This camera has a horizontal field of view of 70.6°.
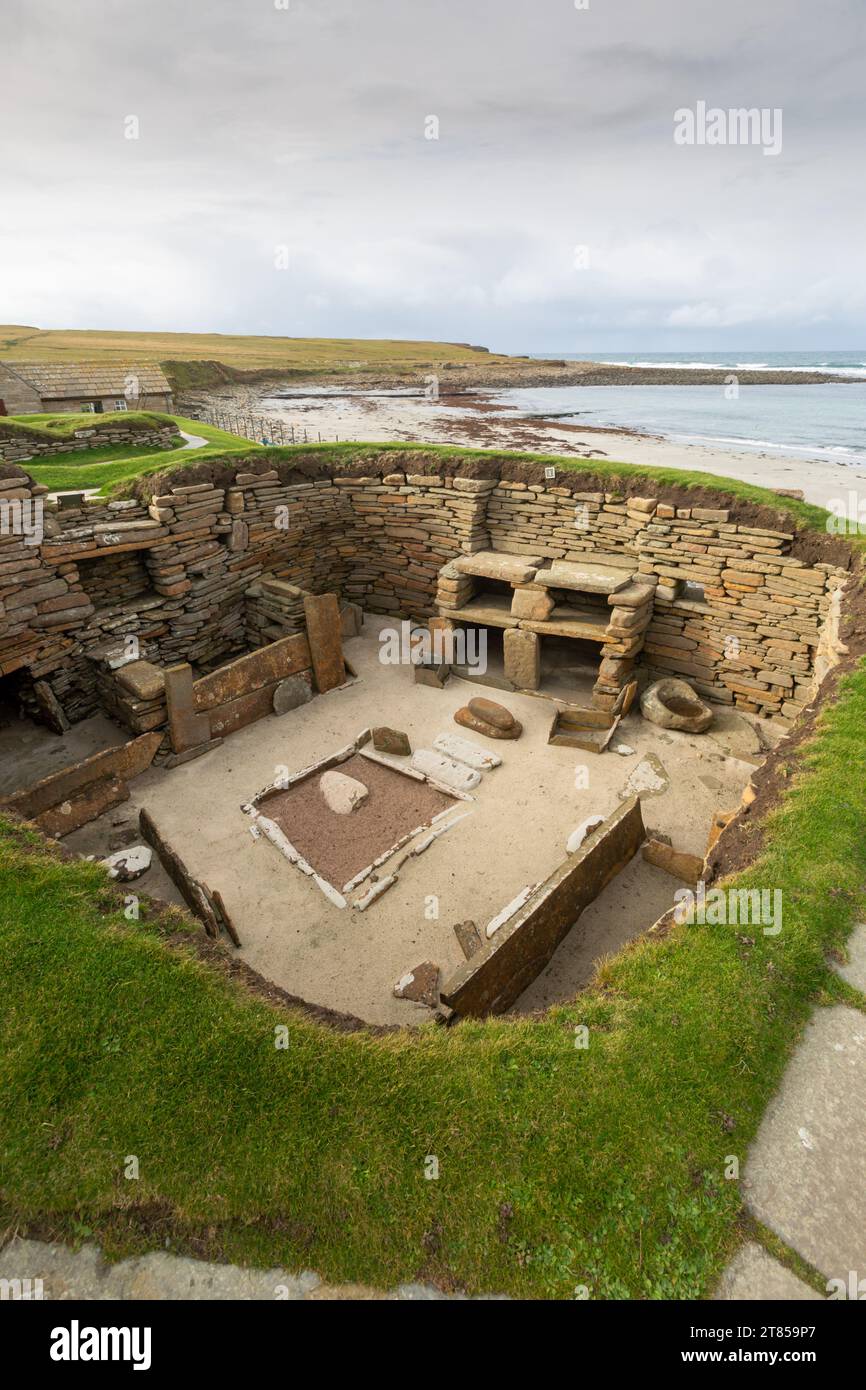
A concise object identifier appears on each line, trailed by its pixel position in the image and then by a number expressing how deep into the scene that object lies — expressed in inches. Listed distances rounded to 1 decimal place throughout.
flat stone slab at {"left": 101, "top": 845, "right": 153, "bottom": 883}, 299.6
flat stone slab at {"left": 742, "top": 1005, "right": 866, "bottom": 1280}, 125.0
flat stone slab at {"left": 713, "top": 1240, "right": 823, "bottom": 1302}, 118.0
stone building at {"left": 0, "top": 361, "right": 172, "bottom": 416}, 1010.7
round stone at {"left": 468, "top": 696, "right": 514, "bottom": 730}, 407.8
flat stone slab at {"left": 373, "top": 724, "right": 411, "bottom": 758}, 393.1
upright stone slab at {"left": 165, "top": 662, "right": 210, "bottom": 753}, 377.4
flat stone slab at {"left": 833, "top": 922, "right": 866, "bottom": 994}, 172.2
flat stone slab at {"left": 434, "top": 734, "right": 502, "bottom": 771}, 382.9
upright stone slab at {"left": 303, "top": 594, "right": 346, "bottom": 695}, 449.4
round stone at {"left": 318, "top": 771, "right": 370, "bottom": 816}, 346.9
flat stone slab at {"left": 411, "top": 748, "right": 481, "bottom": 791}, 365.7
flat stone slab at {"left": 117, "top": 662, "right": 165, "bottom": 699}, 370.6
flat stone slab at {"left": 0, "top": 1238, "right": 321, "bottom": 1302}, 119.7
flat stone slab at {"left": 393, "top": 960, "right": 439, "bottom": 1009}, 245.0
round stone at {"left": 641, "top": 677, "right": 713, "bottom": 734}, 409.1
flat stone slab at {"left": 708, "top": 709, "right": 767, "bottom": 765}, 387.7
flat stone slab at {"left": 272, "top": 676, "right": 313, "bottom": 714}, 434.3
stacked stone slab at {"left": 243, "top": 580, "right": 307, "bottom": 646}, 474.6
